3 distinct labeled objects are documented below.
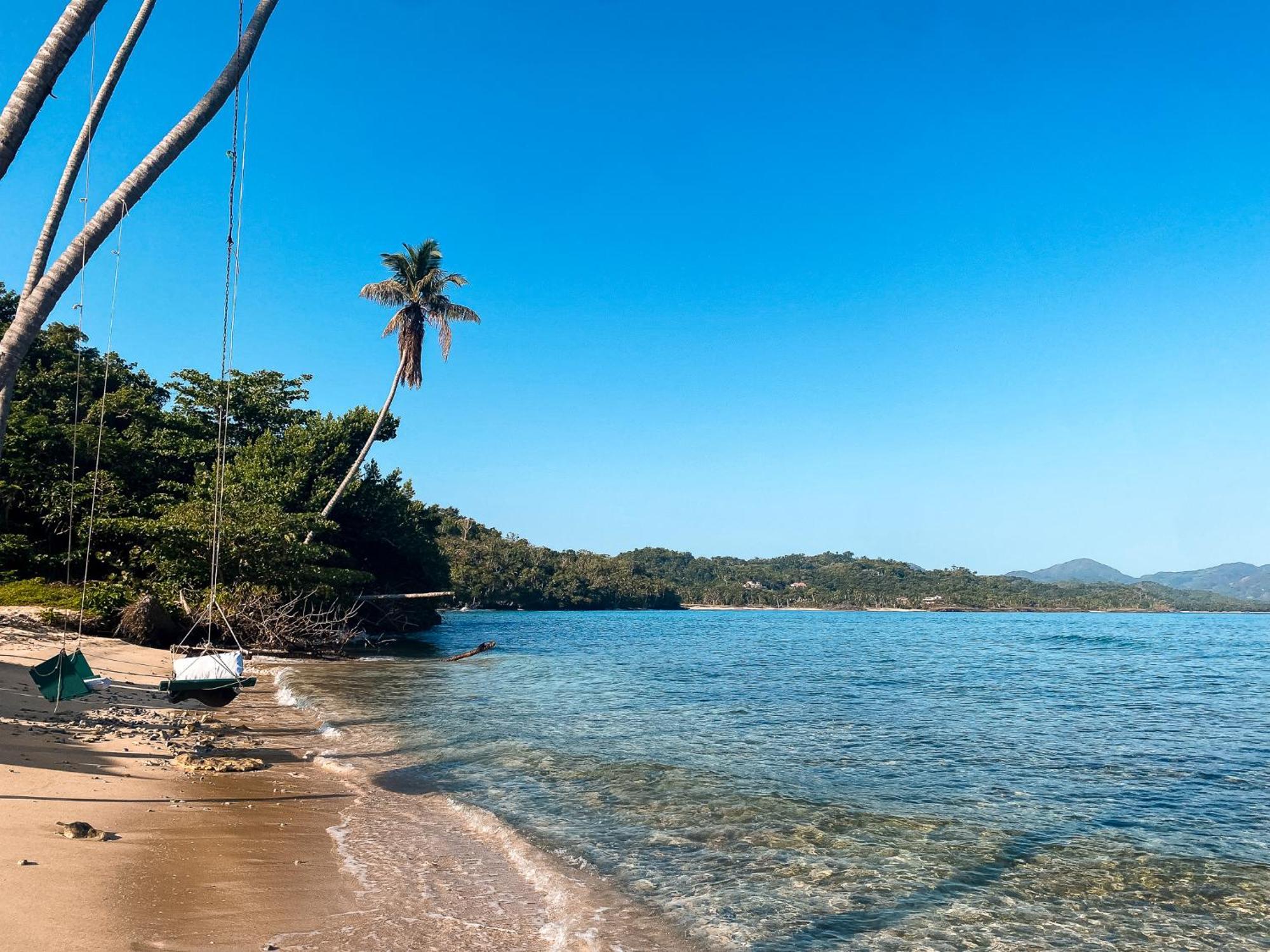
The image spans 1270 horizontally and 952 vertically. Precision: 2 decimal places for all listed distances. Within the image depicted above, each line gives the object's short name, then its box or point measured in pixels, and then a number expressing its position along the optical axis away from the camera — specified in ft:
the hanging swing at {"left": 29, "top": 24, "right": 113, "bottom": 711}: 32.86
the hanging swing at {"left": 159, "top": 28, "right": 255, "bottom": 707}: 33.81
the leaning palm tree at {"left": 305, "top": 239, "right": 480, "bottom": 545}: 114.11
